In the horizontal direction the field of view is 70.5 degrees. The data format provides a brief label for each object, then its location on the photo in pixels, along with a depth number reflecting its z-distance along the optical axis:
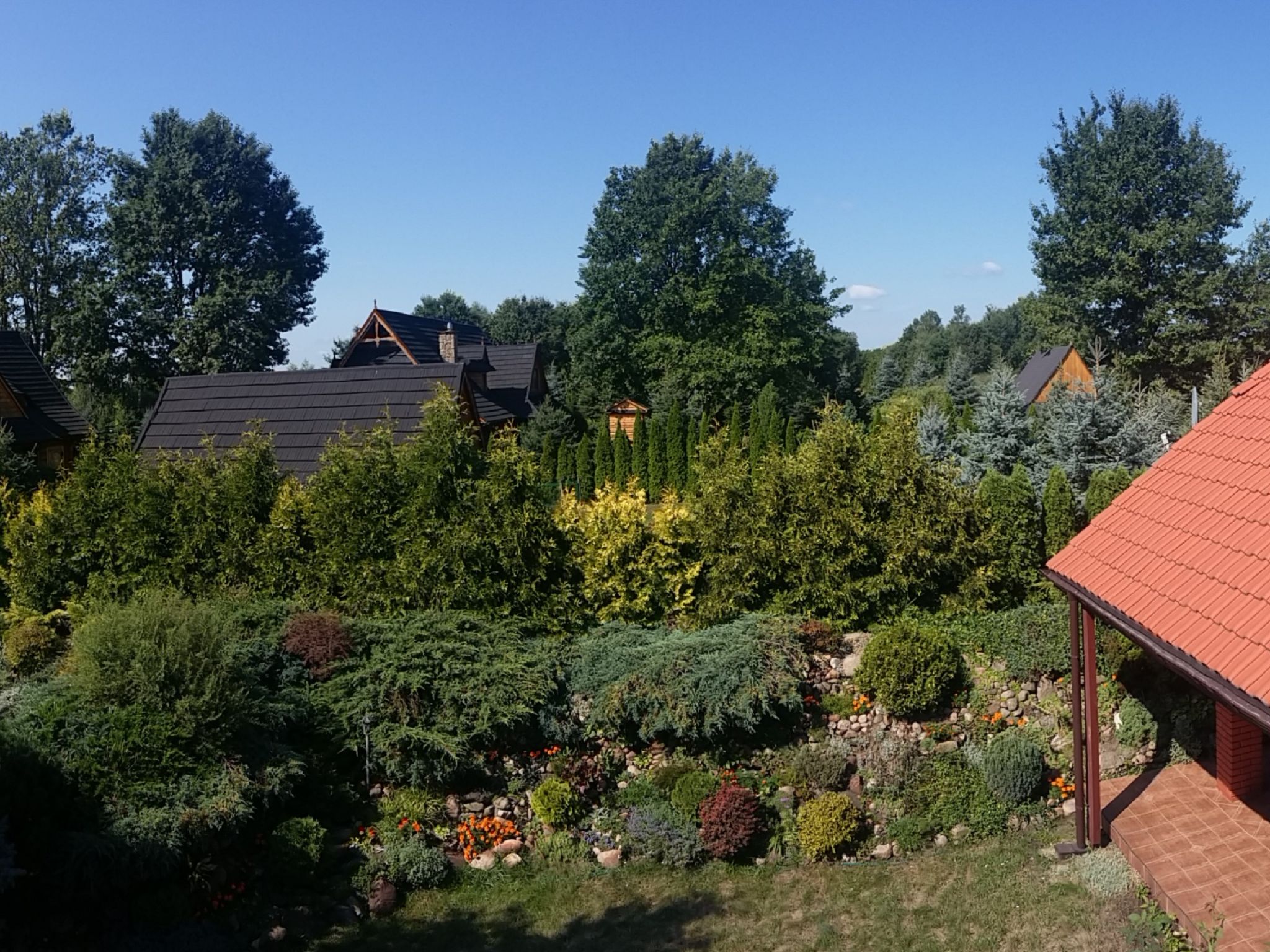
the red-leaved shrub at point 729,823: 8.38
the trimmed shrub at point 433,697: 9.00
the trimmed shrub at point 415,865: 8.22
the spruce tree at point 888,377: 61.59
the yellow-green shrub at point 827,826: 8.45
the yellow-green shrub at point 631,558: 10.99
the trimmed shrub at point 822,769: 9.12
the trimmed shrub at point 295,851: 7.87
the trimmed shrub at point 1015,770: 8.78
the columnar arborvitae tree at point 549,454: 29.14
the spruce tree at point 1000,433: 16.20
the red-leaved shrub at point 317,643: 9.70
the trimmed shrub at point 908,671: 9.59
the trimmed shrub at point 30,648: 11.26
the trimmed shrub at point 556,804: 8.90
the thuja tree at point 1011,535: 11.10
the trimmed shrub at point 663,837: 8.48
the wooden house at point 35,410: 23.28
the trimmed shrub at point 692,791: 8.71
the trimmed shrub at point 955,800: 8.73
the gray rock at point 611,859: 8.64
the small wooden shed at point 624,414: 35.22
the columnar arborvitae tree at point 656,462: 28.33
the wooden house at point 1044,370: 42.12
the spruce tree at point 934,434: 17.48
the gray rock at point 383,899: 7.91
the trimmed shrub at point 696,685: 9.17
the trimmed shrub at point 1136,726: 9.28
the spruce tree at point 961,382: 48.19
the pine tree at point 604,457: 28.55
